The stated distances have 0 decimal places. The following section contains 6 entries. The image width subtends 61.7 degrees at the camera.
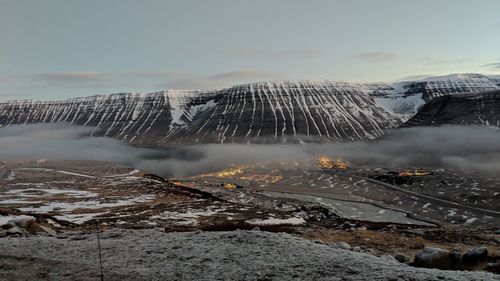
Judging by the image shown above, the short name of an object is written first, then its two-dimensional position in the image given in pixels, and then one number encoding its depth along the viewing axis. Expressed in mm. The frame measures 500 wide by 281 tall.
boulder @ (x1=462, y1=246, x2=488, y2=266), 20141
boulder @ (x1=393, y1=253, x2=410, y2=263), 22209
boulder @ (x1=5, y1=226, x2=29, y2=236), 28800
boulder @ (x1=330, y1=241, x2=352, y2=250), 23203
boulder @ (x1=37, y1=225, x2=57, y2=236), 30672
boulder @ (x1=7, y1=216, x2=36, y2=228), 32406
